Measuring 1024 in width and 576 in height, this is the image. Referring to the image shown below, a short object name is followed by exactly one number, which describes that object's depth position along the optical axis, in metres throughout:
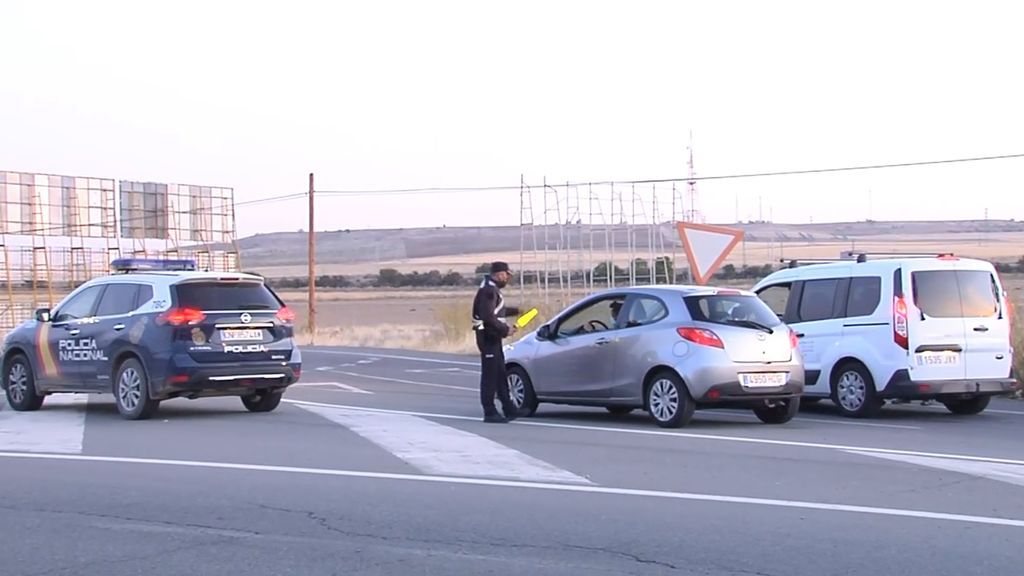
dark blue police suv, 14.60
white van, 15.27
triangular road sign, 20.89
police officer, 14.48
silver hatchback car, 13.70
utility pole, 42.22
